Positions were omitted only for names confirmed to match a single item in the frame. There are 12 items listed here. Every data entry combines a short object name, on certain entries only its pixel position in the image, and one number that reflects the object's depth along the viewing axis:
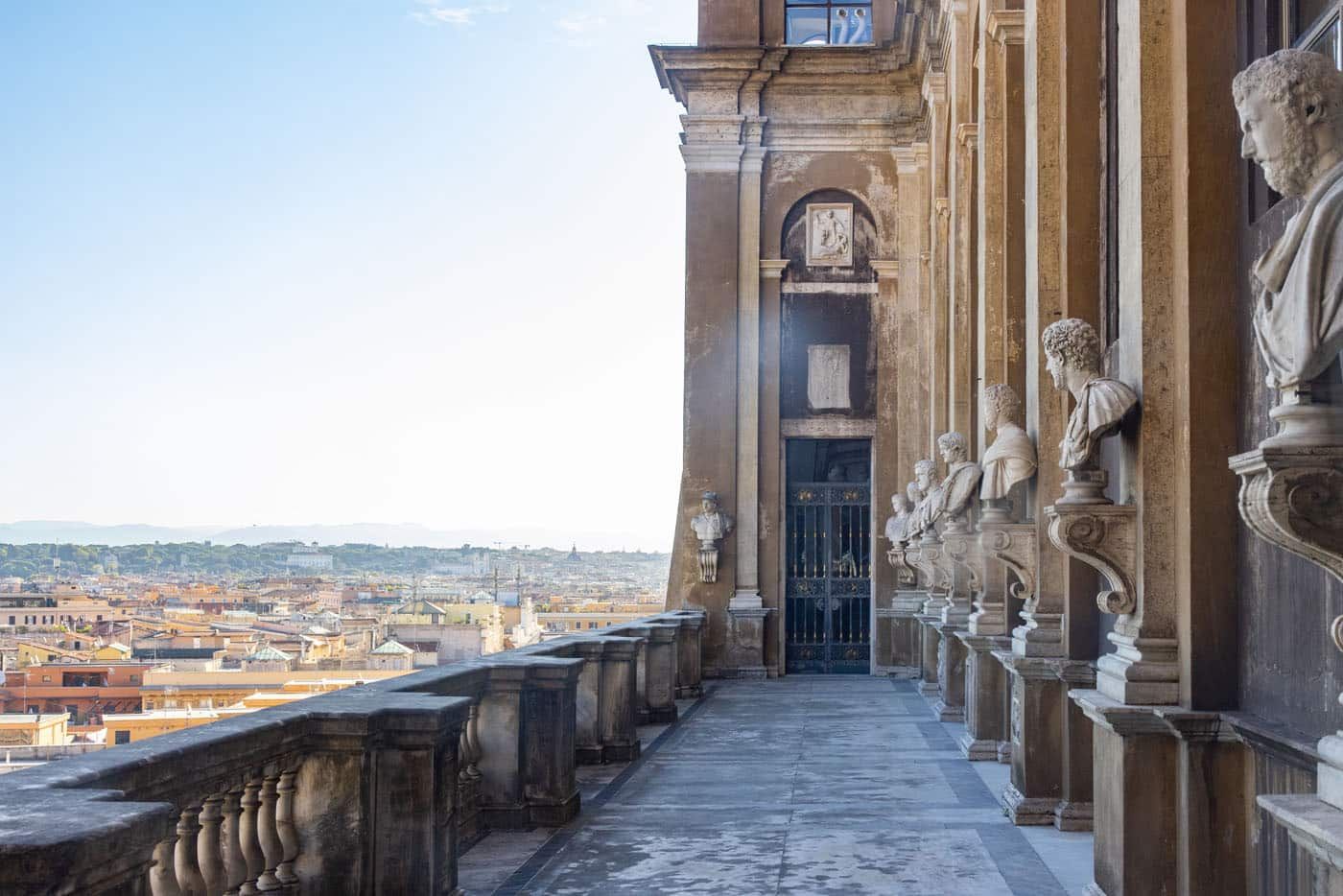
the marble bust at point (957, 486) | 10.21
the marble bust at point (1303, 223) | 3.30
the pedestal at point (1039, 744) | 7.79
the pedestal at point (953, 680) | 13.14
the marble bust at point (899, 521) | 17.02
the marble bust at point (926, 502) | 12.64
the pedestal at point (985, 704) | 10.12
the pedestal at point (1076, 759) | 7.35
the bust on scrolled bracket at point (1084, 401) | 5.59
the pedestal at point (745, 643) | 18.66
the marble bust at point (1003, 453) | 8.41
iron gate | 19.53
